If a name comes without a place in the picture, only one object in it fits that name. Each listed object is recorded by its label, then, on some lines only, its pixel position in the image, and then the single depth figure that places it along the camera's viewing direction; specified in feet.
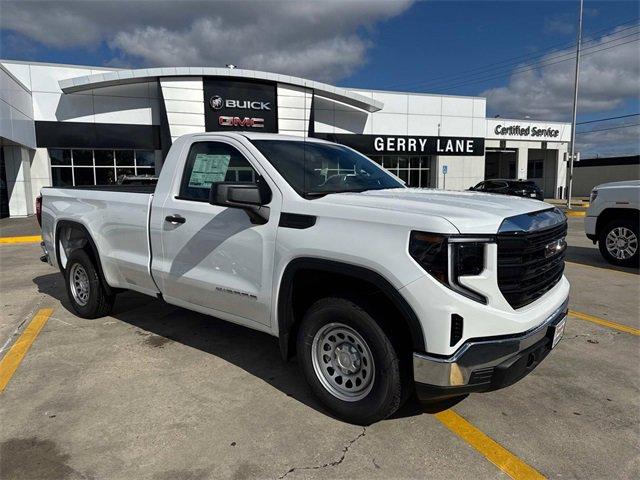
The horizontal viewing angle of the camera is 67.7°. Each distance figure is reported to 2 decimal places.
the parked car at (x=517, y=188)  77.25
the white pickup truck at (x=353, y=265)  8.98
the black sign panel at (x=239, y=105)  74.91
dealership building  69.00
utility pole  84.99
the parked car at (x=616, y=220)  28.04
